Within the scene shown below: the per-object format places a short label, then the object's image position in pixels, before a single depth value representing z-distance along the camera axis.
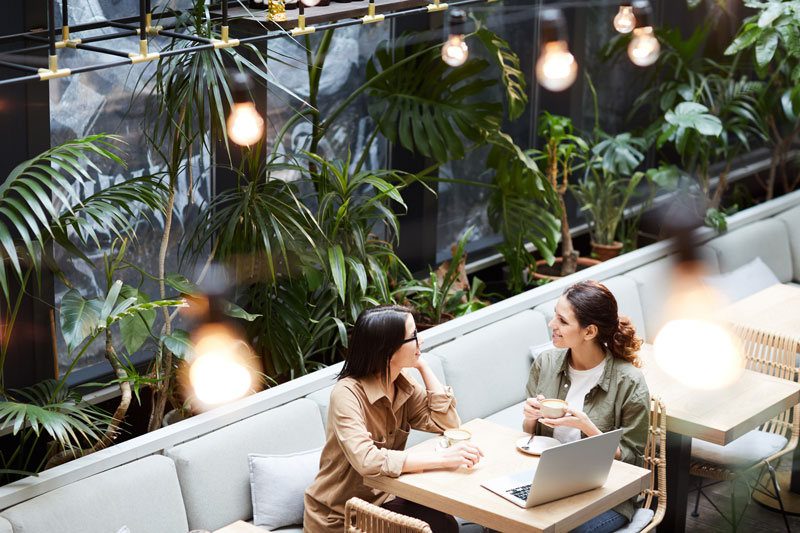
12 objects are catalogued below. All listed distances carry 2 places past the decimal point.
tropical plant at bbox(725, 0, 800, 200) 6.76
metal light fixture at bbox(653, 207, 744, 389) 4.81
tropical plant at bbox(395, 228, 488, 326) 5.43
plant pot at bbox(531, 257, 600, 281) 6.78
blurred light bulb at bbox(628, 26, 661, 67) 5.68
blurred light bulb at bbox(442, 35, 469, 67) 5.08
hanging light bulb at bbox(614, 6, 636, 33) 5.19
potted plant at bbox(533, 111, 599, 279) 6.30
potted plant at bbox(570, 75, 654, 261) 6.67
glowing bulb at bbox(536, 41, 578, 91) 5.02
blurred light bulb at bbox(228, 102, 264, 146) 4.27
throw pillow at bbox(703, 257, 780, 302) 6.51
